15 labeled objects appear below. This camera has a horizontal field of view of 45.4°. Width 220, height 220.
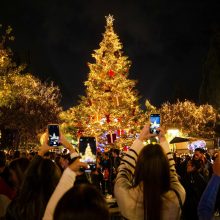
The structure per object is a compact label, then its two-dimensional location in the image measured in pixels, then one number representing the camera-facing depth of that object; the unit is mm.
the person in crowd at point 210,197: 2305
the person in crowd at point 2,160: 4269
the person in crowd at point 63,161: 6058
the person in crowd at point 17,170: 3031
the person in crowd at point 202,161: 6364
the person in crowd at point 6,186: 3174
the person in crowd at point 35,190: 2378
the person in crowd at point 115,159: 9394
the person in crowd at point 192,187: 5076
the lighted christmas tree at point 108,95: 22920
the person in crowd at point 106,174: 9446
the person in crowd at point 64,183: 2130
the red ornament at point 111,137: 11993
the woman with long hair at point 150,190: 2285
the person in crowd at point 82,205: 1351
